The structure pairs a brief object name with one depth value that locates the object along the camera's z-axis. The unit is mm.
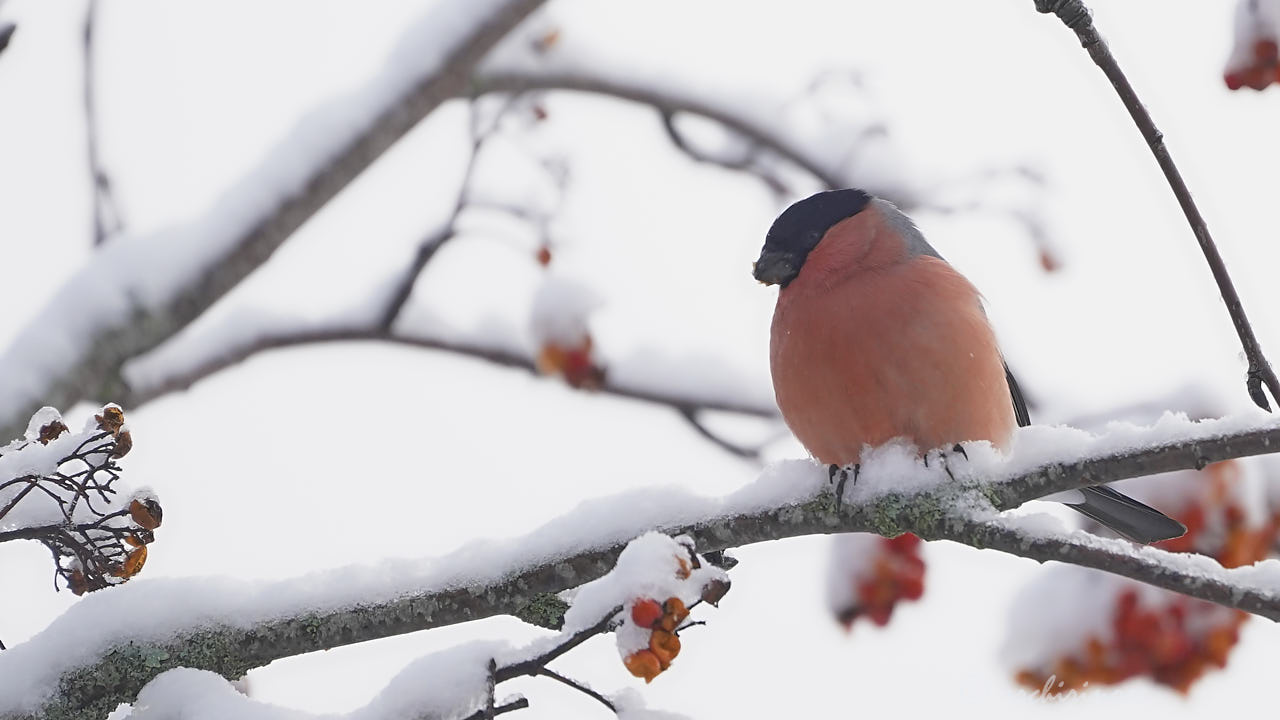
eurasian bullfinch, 4590
